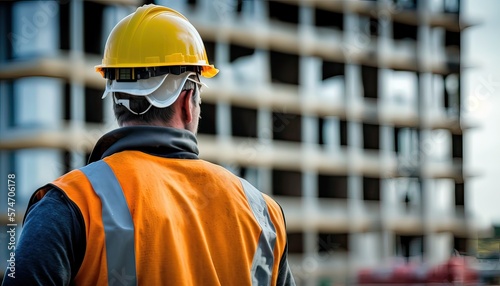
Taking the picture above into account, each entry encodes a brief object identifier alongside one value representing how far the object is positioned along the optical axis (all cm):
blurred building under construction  3338
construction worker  208
